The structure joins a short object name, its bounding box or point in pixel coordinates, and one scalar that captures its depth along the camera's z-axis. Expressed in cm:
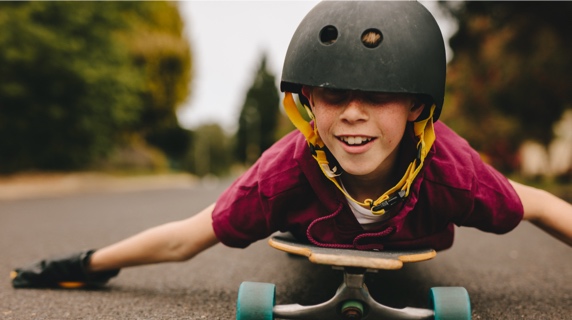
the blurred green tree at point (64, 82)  1052
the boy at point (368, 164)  182
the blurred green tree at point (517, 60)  906
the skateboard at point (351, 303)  174
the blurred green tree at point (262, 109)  5478
